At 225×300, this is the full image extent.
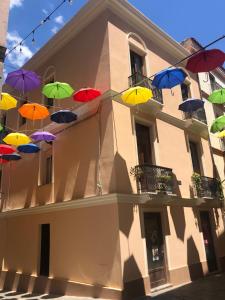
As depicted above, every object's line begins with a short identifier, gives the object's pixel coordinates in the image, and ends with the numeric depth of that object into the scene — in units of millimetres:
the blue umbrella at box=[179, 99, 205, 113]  11688
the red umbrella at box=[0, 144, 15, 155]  11945
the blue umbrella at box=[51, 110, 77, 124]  11367
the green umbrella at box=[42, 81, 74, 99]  10766
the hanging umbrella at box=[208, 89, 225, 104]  11492
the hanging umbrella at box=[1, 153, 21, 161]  14090
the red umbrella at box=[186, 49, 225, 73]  7816
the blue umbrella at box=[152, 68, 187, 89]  9234
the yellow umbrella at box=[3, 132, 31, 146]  11461
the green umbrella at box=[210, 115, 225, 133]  12953
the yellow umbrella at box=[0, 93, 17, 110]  10523
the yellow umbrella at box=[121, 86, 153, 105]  10055
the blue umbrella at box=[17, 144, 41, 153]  12543
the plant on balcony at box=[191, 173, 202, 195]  13789
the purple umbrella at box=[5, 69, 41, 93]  10516
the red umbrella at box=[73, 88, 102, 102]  10789
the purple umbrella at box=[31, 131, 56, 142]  11614
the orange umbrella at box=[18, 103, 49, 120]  11156
